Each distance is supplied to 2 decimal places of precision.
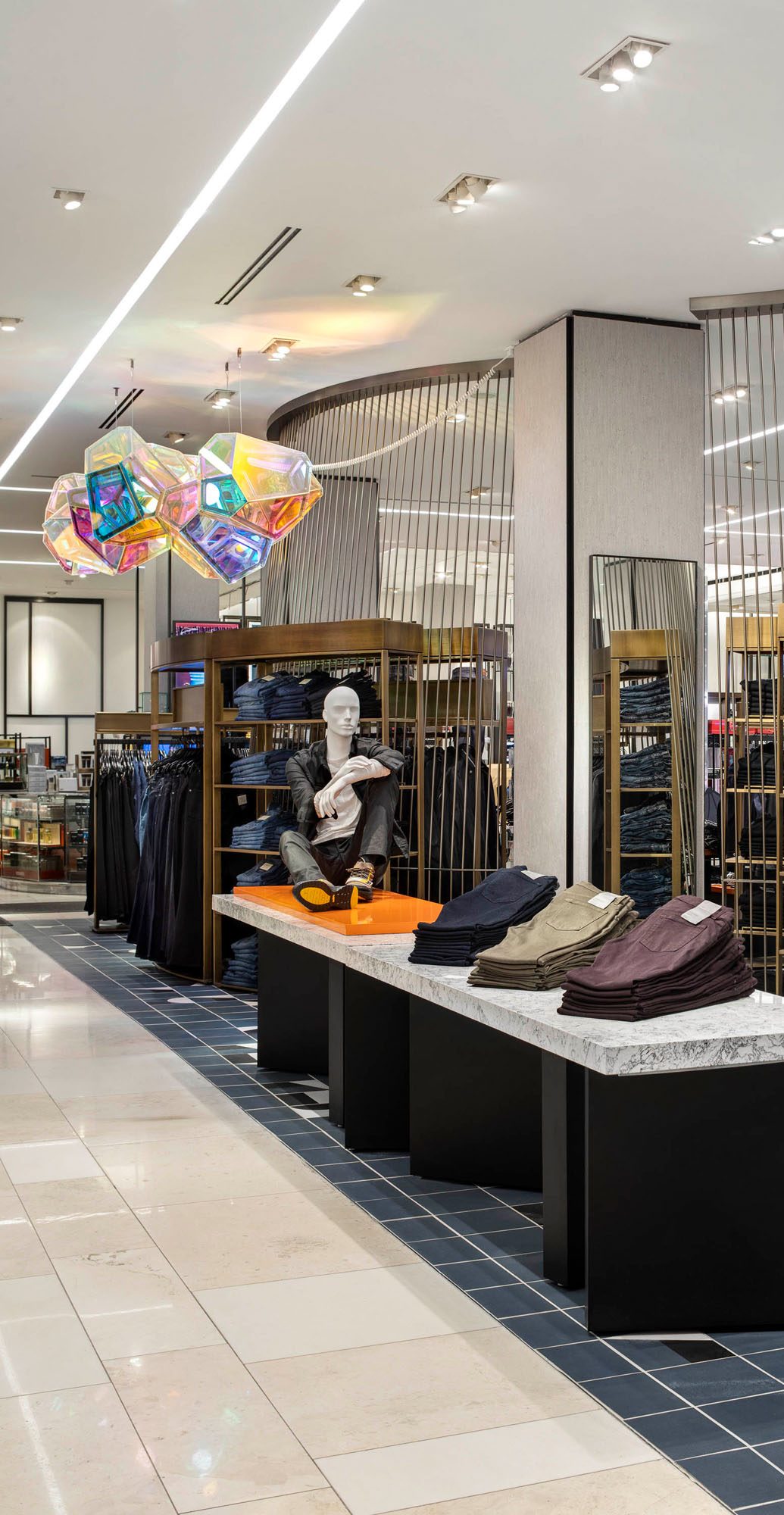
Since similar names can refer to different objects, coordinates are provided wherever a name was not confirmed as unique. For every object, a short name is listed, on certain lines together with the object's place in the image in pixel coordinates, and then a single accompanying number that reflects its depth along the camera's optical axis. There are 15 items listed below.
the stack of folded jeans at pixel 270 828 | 7.57
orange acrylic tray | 4.53
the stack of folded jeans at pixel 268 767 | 7.63
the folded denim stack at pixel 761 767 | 8.43
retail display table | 2.99
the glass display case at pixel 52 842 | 13.96
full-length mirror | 6.90
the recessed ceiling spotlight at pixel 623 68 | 4.48
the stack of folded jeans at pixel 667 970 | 3.13
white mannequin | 5.81
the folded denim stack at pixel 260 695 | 7.55
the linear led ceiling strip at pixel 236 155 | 4.36
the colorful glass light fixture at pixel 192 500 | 6.82
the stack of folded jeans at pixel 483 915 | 3.88
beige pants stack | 3.51
